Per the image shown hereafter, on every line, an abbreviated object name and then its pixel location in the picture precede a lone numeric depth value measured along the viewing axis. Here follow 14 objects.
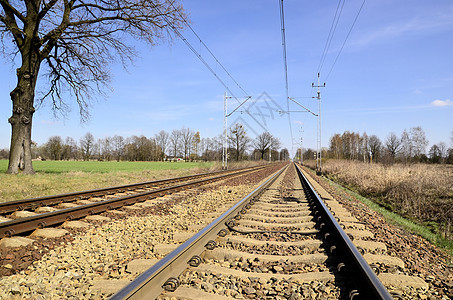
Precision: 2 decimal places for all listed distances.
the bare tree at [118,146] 123.06
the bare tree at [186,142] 112.00
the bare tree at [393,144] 88.12
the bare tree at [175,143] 114.50
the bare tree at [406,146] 85.72
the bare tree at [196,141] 112.44
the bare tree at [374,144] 97.53
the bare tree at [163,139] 118.38
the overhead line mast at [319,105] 30.42
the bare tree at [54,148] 108.56
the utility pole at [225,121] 29.56
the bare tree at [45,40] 14.32
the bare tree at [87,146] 108.56
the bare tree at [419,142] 85.25
